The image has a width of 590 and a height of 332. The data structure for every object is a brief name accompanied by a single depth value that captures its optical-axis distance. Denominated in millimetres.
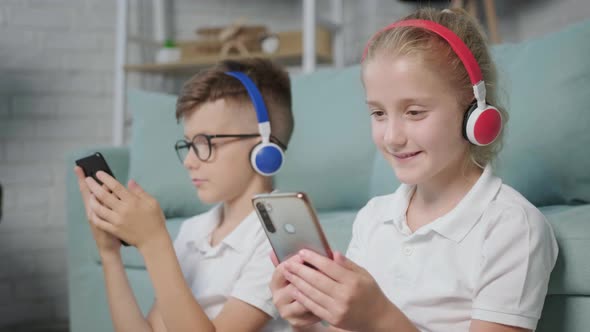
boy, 1083
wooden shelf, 2947
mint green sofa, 995
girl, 791
